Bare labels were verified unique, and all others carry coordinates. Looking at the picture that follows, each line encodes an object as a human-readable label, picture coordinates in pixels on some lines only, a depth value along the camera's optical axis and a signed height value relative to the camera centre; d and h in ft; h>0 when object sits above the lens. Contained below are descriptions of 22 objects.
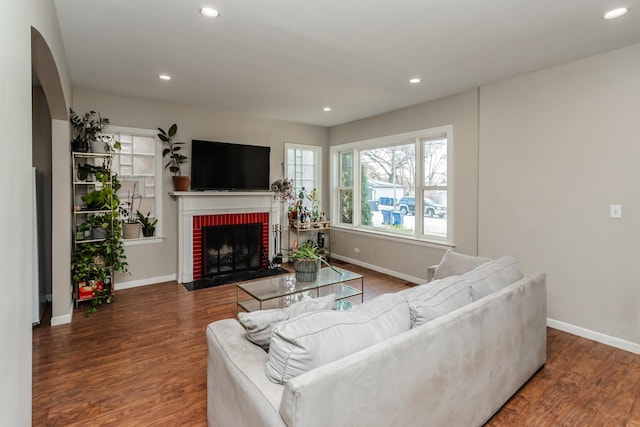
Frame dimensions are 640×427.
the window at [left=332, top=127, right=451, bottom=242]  15.25 +1.25
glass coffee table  10.02 -2.48
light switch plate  9.62 -0.06
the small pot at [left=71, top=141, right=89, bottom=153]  12.57 +2.29
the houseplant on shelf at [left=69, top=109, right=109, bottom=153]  12.67 +3.13
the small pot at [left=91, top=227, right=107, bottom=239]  12.88 -0.94
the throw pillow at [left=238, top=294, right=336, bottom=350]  5.31 -1.75
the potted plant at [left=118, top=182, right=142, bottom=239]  14.83 -0.48
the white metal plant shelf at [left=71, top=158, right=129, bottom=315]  12.26 -1.40
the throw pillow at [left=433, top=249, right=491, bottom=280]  9.83 -1.65
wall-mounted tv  16.34 +2.13
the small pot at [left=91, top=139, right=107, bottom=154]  12.97 +2.35
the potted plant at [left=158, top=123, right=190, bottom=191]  15.55 +2.37
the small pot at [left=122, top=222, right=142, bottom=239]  14.80 -0.95
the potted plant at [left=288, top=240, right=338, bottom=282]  10.93 -1.81
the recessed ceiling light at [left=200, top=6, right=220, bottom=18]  7.50 +4.41
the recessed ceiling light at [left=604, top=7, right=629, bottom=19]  7.48 +4.39
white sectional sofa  4.07 -2.26
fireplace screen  16.70 -2.06
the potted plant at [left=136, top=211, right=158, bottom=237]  15.22 -0.69
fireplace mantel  15.87 +0.06
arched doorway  8.16 +1.00
